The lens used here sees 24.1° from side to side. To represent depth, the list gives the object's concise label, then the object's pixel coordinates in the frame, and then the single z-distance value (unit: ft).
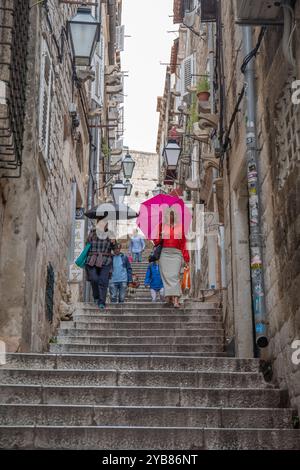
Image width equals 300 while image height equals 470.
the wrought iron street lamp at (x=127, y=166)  68.95
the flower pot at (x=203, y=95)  43.43
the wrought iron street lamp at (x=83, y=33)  35.99
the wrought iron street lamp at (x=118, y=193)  59.77
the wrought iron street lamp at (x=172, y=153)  54.95
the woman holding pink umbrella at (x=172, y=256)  36.22
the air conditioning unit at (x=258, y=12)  19.80
